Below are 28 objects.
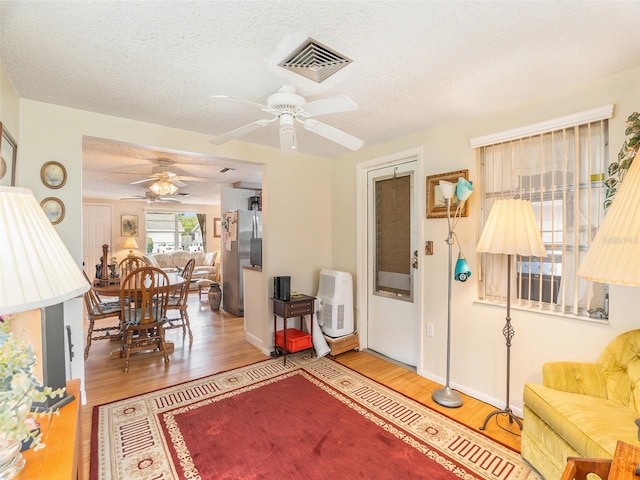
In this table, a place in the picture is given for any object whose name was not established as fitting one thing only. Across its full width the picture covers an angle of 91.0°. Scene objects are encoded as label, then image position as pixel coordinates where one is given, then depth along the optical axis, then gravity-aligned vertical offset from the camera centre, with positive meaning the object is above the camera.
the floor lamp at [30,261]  0.72 -0.07
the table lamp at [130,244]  7.70 -0.25
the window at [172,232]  8.64 +0.04
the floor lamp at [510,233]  2.04 -0.01
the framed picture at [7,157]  1.80 +0.47
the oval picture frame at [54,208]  2.43 +0.20
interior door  7.59 +0.05
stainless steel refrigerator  5.28 -0.20
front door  3.25 -0.33
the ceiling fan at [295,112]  1.67 +0.68
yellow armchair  1.47 -0.92
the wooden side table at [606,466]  0.83 -0.63
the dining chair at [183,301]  3.91 -0.87
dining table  3.47 -0.64
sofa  7.73 -0.75
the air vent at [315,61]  1.64 +0.96
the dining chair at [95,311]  3.39 -0.86
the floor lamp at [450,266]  2.50 -0.27
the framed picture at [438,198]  2.72 +0.32
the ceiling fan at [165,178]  4.34 +0.80
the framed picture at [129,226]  8.10 +0.20
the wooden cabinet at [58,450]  0.92 -0.70
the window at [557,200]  2.07 +0.22
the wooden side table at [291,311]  3.30 -0.83
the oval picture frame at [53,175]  2.40 +0.46
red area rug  1.82 -1.37
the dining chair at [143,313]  3.26 -0.87
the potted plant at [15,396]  0.79 -0.43
